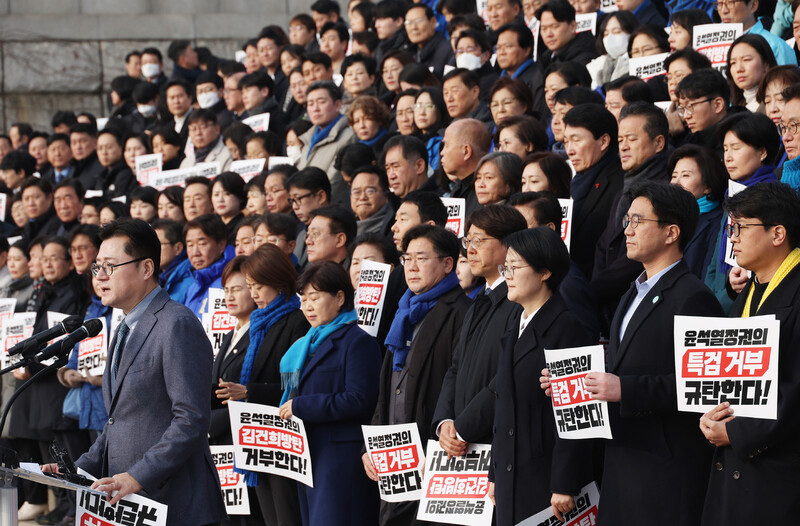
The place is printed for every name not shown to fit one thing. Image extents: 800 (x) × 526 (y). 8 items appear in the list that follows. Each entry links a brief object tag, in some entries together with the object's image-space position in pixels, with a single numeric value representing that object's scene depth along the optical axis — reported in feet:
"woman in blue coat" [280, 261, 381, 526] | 42.06
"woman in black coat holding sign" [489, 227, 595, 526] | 34.53
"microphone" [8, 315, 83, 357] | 28.73
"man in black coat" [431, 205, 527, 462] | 36.60
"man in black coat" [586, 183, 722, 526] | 31.24
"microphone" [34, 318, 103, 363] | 28.99
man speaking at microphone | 32.27
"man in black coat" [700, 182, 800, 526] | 28.14
